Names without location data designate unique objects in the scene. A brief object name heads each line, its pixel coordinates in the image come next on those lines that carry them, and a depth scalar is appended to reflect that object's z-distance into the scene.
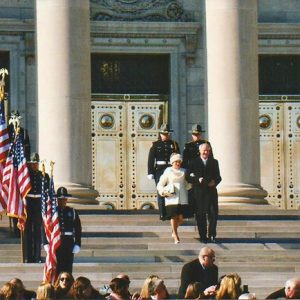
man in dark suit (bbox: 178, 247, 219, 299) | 25.35
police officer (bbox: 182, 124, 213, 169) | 34.28
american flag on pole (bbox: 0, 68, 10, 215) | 30.81
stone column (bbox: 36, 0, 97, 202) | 35.66
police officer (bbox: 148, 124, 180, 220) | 34.97
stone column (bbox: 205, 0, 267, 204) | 36.38
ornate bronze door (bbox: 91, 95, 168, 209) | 42.38
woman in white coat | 32.34
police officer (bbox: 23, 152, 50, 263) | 30.45
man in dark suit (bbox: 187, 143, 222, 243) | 32.19
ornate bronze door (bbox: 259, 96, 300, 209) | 42.97
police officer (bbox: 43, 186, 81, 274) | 28.83
